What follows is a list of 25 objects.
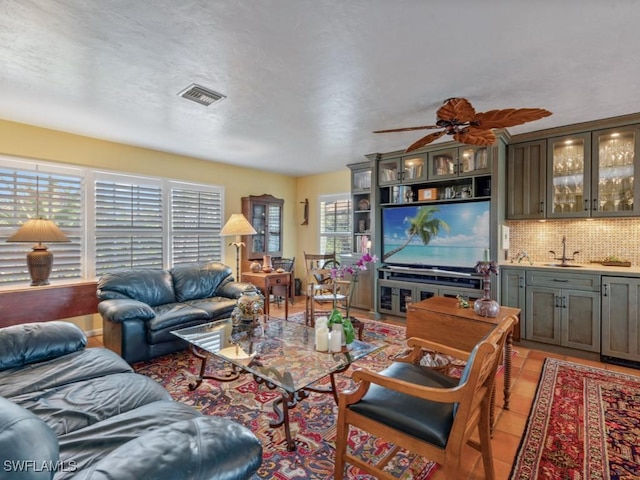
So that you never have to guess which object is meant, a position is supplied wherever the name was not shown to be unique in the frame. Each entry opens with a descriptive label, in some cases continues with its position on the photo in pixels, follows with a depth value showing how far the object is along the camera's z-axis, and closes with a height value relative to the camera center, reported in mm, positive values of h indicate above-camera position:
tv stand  4004 -598
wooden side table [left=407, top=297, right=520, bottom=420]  2256 -653
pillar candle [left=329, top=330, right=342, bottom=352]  2191 -720
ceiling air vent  2644 +1316
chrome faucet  3780 -148
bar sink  3518 -260
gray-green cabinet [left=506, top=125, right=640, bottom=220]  3322 +799
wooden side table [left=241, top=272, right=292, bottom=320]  4477 -598
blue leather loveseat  2990 -730
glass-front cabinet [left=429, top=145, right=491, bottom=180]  3865 +1068
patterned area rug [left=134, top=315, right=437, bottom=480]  1735 -1281
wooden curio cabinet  5637 +271
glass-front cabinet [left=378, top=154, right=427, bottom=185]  4412 +1091
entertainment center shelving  3898 +683
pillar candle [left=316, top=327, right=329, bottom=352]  2207 -711
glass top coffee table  1905 -824
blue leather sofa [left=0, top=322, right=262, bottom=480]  828 -747
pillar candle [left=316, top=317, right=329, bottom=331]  2258 -611
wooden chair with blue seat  1275 -806
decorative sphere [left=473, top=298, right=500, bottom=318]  2301 -501
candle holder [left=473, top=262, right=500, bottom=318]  2305 -450
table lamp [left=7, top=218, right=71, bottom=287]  3203 -12
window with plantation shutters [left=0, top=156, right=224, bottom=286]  3520 +307
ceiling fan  2223 +970
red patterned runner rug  1758 -1285
